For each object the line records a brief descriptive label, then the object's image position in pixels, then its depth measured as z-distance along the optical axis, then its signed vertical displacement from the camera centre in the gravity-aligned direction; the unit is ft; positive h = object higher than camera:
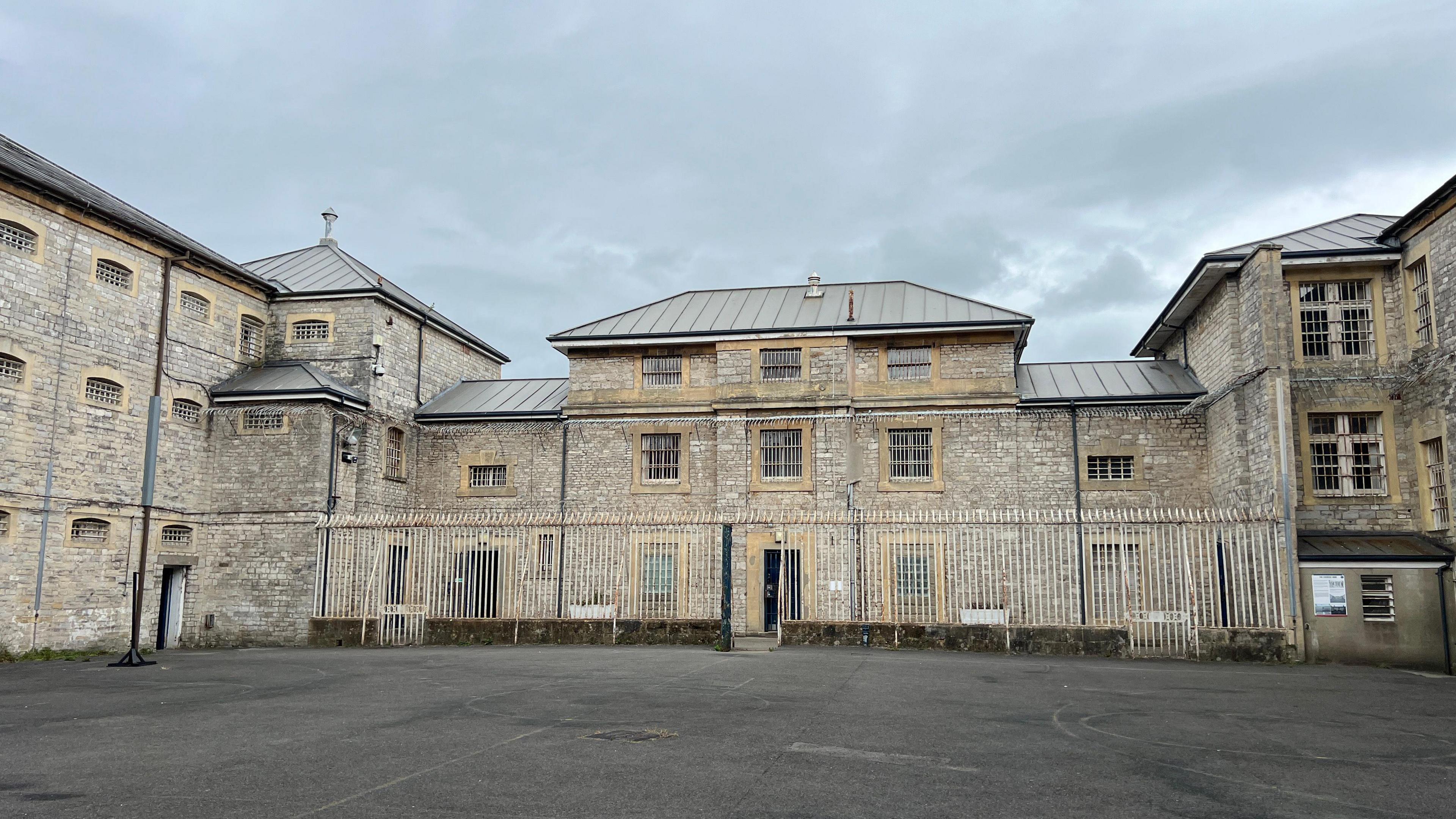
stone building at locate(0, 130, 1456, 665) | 59.57 +10.18
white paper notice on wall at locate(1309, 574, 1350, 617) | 55.21 -2.29
